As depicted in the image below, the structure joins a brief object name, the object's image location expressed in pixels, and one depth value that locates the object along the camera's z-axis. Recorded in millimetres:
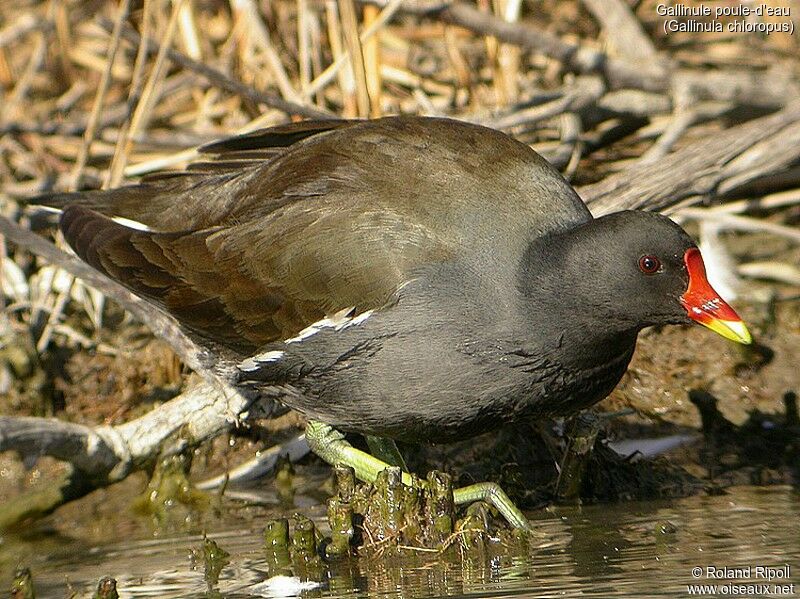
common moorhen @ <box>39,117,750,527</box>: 7035
